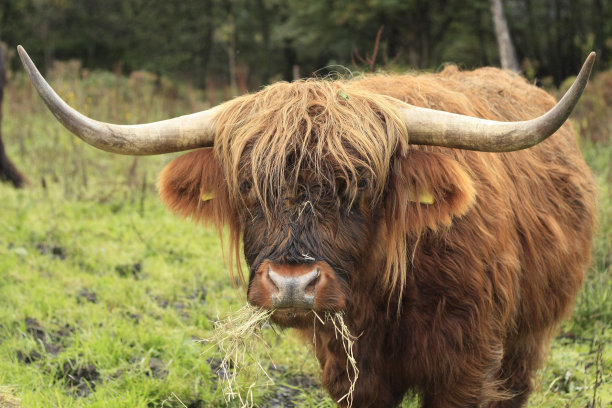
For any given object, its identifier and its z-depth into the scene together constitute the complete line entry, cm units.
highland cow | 233
